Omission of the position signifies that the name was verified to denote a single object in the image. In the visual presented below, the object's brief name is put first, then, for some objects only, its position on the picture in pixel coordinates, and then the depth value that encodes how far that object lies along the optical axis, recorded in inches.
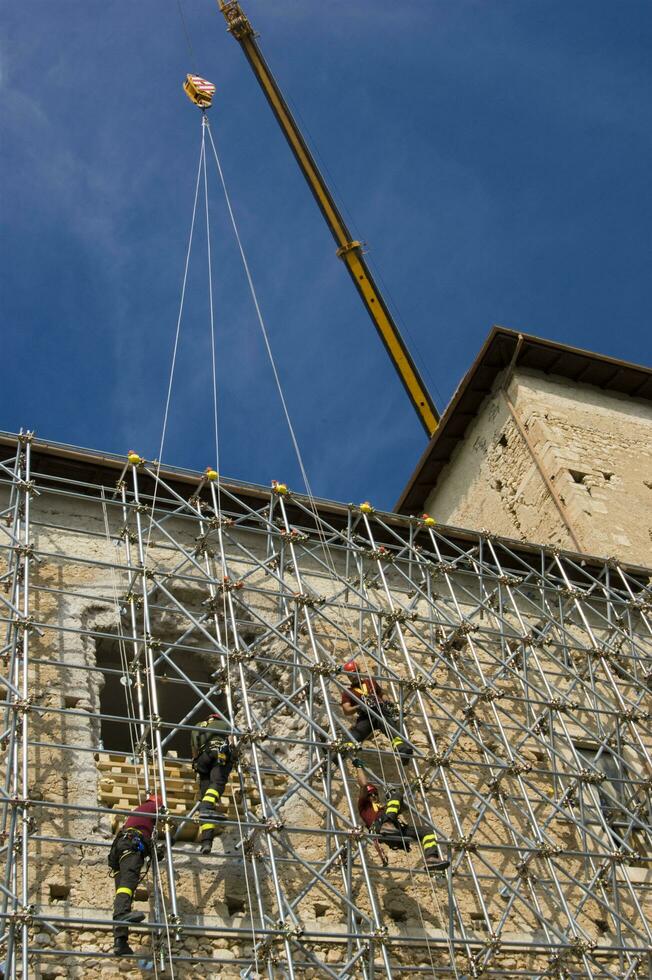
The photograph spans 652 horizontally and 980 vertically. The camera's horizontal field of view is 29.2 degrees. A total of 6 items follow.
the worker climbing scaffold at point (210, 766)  355.9
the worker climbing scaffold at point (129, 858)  316.8
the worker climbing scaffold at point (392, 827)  380.2
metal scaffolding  343.9
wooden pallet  374.3
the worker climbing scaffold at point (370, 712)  405.4
